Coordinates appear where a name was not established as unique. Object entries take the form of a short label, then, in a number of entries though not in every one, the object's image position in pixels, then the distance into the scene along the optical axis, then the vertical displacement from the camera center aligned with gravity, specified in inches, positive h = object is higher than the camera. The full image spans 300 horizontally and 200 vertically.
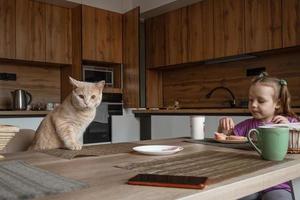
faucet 125.9 +4.1
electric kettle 116.4 +2.7
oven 130.7 -7.0
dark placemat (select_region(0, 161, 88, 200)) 18.4 -5.4
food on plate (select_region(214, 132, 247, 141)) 46.4 -5.2
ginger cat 45.1 -2.4
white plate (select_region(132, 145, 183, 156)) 34.5 -5.4
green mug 30.0 -4.0
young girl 55.5 -0.3
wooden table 18.5 -5.7
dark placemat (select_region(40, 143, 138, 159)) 35.7 -5.9
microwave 140.0 +15.1
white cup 52.6 -4.2
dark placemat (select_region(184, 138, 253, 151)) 40.7 -5.9
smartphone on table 19.9 -5.3
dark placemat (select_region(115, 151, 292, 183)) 24.2 -5.6
